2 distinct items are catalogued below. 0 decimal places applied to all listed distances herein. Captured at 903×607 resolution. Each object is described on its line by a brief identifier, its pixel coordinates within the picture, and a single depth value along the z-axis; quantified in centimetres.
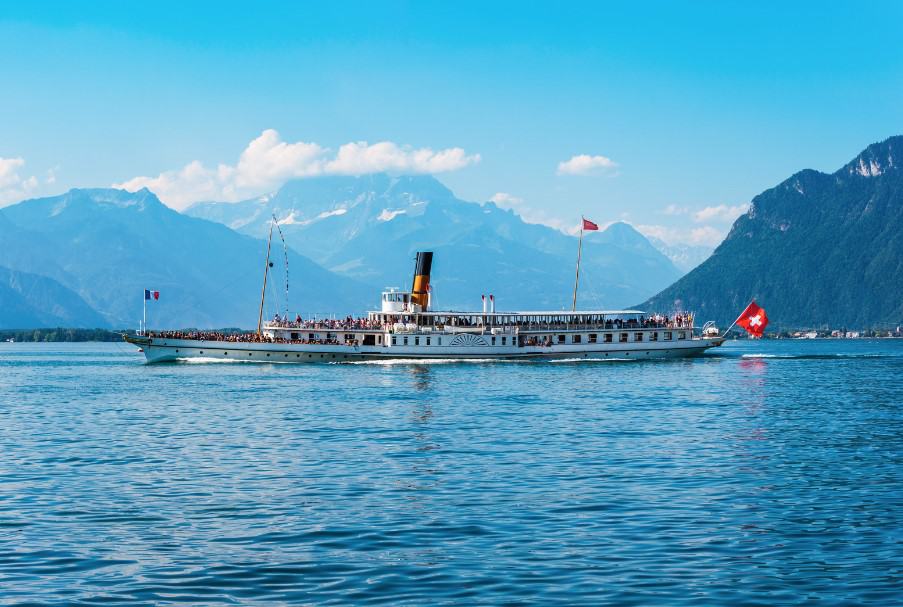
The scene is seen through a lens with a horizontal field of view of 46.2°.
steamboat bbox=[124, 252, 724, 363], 11931
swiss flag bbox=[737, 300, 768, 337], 12119
